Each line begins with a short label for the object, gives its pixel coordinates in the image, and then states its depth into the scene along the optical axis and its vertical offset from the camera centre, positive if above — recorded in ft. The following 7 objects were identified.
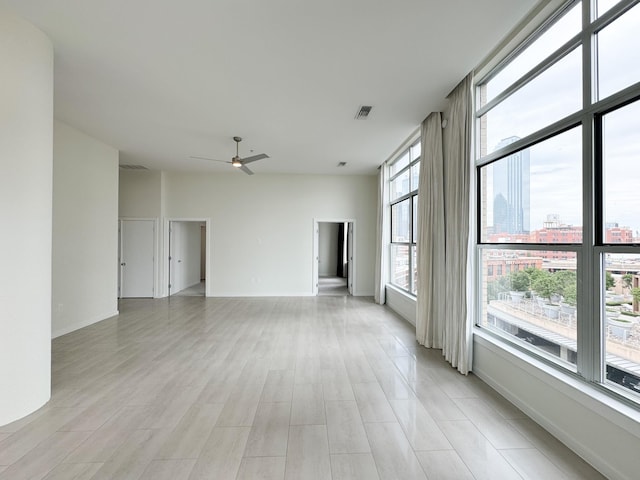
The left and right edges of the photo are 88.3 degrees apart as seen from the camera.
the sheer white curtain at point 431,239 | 14.01 +0.12
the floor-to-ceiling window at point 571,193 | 6.45 +1.19
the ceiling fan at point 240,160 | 18.18 +4.52
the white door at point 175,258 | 28.04 -1.51
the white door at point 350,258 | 28.84 -1.47
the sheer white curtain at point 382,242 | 24.48 -0.04
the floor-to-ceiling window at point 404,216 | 19.67 +1.69
